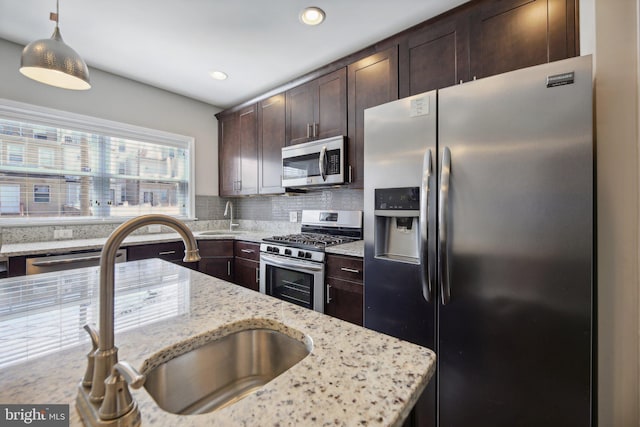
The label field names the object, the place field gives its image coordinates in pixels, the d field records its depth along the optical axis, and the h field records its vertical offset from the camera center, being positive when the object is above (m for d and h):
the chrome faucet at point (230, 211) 3.86 +0.04
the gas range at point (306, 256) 2.15 -0.37
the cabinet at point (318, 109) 2.45 +1.03
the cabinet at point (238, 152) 3.29 +0.80
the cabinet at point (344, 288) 1.92 -0.56
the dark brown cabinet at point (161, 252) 2.53 -0.38
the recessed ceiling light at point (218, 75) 2.81 +1.48
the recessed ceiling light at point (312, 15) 1.90 +1.44
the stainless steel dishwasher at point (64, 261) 2.05 -0.39
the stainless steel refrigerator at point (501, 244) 1.07 -0.14
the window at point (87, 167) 2.40 +0.49
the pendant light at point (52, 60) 1.24 +0.74
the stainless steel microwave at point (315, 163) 2.40 +0.49
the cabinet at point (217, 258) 2.99 -0.51
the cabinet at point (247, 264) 2.83 -0.56
